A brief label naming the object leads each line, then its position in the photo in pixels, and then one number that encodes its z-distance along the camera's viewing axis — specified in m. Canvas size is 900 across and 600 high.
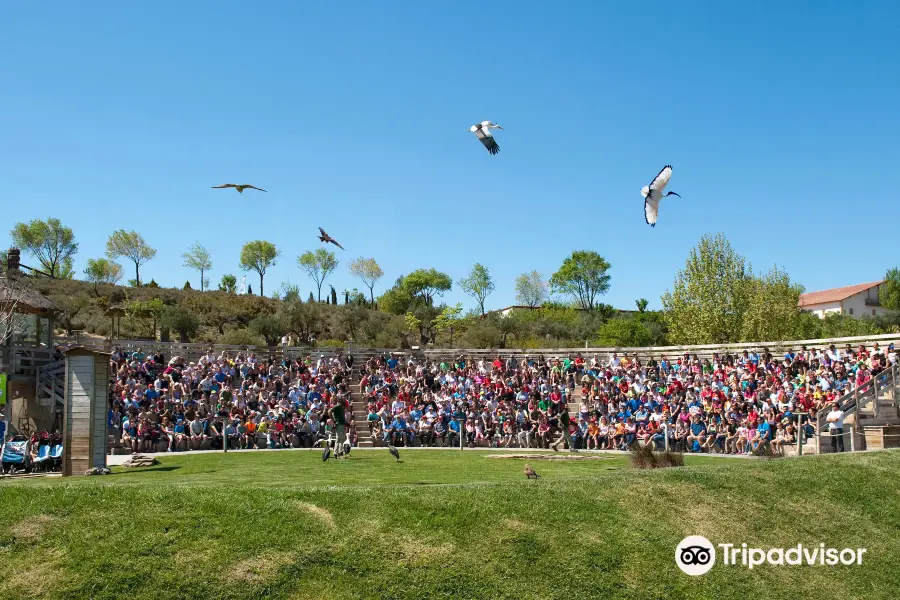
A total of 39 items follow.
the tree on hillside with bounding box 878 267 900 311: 95.81
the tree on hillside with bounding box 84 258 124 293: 94.19
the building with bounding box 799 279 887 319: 101.75
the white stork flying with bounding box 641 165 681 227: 16.22
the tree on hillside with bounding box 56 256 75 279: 95.91
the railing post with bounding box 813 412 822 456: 20.86
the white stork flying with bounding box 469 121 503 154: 17.06
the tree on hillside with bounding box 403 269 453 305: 103.88
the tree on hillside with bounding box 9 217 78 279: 94.12
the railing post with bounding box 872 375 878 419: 22.07
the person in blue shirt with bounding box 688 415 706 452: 25.67
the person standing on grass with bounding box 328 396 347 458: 19.73
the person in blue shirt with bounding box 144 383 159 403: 28.88
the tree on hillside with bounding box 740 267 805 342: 52.53
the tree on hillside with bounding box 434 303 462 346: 78.52
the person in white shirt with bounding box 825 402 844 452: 21.11
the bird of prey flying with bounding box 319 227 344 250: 20.04
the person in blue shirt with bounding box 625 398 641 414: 29.08
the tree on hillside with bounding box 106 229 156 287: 94.75
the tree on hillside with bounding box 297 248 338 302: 101.50
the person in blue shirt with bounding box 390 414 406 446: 29.78
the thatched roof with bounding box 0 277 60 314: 27.47
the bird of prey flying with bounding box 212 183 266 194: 16.23
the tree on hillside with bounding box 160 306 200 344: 59.25
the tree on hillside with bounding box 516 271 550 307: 110.94
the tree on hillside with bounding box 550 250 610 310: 109.19
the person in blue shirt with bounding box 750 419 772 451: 24.06
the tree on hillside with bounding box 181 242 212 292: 98.14
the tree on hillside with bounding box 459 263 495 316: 102.44
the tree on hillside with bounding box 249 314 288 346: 64.56
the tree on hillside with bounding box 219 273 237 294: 94.09
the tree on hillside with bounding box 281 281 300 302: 87.18
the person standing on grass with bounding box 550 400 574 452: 25.15
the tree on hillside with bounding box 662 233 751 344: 54.34
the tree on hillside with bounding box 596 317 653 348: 69.31
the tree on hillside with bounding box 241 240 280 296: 102.94
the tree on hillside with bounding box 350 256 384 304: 103.44
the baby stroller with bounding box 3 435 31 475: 18.39
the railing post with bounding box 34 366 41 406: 27.96
